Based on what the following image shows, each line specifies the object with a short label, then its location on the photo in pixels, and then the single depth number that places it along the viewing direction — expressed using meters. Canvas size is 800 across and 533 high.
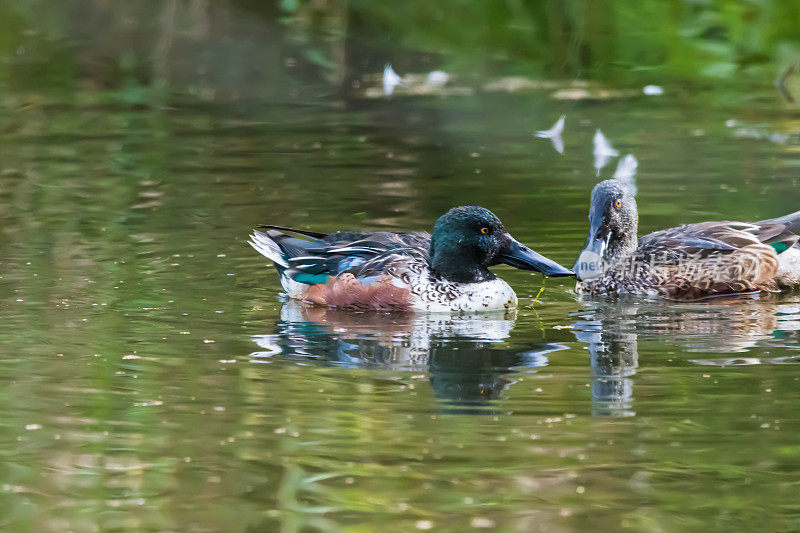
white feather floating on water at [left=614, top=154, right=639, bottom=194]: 14.28
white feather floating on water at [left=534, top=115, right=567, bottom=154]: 16.56
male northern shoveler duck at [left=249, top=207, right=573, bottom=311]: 10.11
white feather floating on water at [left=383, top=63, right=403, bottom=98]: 20.41
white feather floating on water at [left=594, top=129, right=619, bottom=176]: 15.30
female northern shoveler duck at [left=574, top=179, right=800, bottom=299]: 10.47
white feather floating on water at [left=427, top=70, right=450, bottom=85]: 20.91
